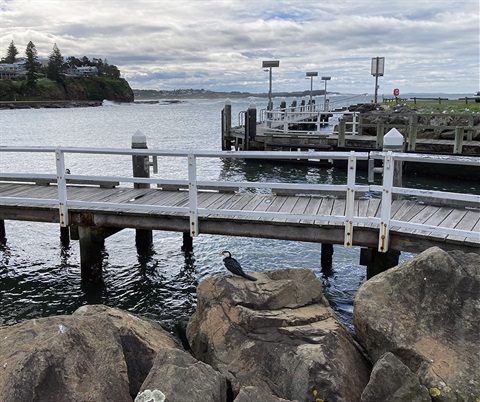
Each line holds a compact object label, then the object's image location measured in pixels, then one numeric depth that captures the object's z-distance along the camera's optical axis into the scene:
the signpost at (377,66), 36.34
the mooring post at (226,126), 26.95
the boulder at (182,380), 4.01
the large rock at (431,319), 4.39
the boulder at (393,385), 4.13
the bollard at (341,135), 21.74
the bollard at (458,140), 19.36
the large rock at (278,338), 4.56
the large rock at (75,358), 4.02
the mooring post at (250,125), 24.73
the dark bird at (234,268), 5.91
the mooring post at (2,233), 12.06
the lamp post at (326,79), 49.48
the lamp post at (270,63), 30.30
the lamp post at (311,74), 42.55
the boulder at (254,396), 4.01
